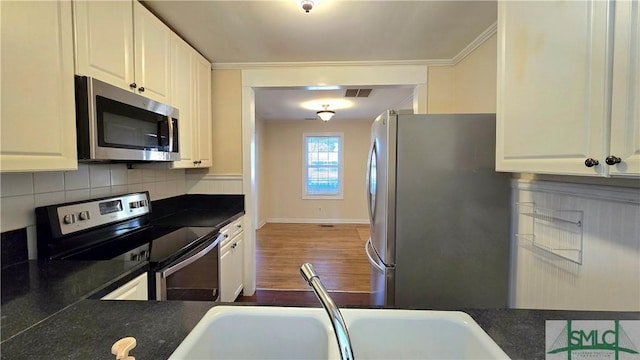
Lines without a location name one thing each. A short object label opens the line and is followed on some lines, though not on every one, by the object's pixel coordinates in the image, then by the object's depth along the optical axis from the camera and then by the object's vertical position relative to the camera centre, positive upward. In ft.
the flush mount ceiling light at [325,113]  15.35 +3.13
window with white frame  21.39 +0.22
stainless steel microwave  4.04 +0.79
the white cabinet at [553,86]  2.63 +0.94
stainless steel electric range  4.34 -1.32
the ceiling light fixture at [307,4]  5.28 +3.10
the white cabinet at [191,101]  6.93 +1.88
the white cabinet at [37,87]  3.08 +1.00
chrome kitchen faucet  1.95 -1.02
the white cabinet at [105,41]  4.04 +2.06
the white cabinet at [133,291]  3.48 -1.58
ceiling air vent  11.93 +3.40
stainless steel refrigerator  5.44 -0.81
